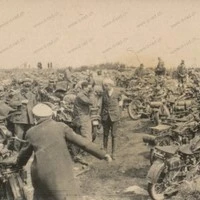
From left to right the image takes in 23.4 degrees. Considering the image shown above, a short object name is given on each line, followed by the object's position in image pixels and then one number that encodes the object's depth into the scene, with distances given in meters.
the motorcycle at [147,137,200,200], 6.36
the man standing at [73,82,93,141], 8.74
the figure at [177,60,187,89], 17.32
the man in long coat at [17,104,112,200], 4.14
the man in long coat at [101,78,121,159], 9.25
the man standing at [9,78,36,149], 9.54
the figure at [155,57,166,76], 18.25
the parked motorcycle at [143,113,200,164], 7.48
